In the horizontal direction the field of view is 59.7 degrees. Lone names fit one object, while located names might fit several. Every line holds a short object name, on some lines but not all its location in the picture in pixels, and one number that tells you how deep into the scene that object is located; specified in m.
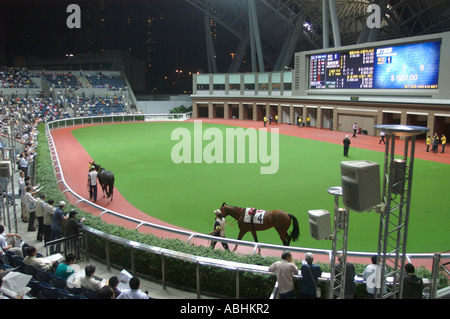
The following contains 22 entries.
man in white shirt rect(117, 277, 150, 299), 6.01
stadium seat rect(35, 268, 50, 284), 7.36
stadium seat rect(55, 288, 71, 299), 6.28
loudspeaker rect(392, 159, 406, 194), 6.07
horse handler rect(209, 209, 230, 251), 10.12
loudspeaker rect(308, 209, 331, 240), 6.46
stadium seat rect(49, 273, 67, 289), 6.98
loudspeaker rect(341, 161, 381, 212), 5.62
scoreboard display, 30.80
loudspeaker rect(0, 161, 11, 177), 11.01
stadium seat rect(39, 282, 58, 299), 6.46
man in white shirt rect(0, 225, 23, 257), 8.69
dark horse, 15.48
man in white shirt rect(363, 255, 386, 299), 6.67
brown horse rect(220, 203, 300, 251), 10.23
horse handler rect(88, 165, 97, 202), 15.45
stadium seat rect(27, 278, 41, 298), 6.76
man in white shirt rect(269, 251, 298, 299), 6.63
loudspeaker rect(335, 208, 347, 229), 6.43
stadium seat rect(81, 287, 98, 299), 6.52
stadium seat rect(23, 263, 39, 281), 7.63
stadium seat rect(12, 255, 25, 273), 7.93
